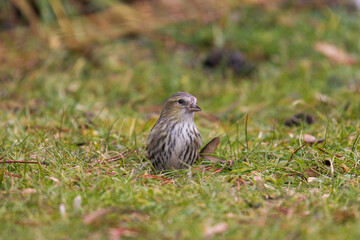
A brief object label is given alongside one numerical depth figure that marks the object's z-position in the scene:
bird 9.42
